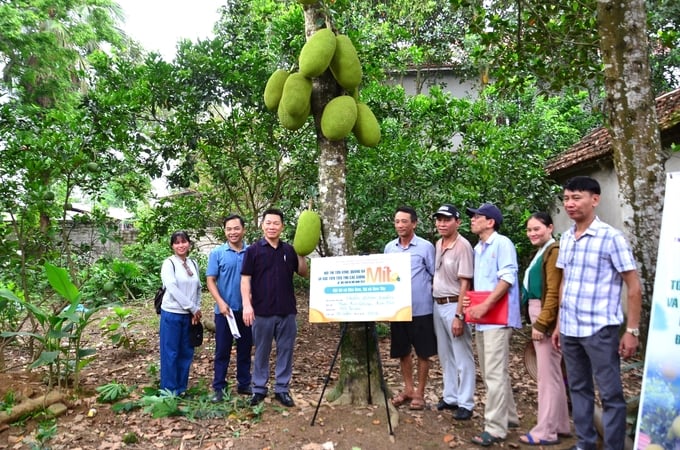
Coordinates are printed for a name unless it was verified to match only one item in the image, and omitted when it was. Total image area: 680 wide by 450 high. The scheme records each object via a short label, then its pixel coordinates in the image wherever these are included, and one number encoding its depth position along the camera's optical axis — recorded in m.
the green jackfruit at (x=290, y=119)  3.83
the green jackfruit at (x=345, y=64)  3.81
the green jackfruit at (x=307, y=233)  3.84
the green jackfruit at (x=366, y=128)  3.94
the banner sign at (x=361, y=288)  3.65
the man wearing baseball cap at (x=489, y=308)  3.64
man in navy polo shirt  4.26
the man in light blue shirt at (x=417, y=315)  4.27
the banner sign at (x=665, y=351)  2.66
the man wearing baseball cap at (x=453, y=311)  4.05
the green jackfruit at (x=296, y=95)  3.67
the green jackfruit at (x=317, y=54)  3.58
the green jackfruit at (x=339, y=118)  3.73
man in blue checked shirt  3.01
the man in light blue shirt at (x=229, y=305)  4.60
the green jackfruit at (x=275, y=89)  4.00
